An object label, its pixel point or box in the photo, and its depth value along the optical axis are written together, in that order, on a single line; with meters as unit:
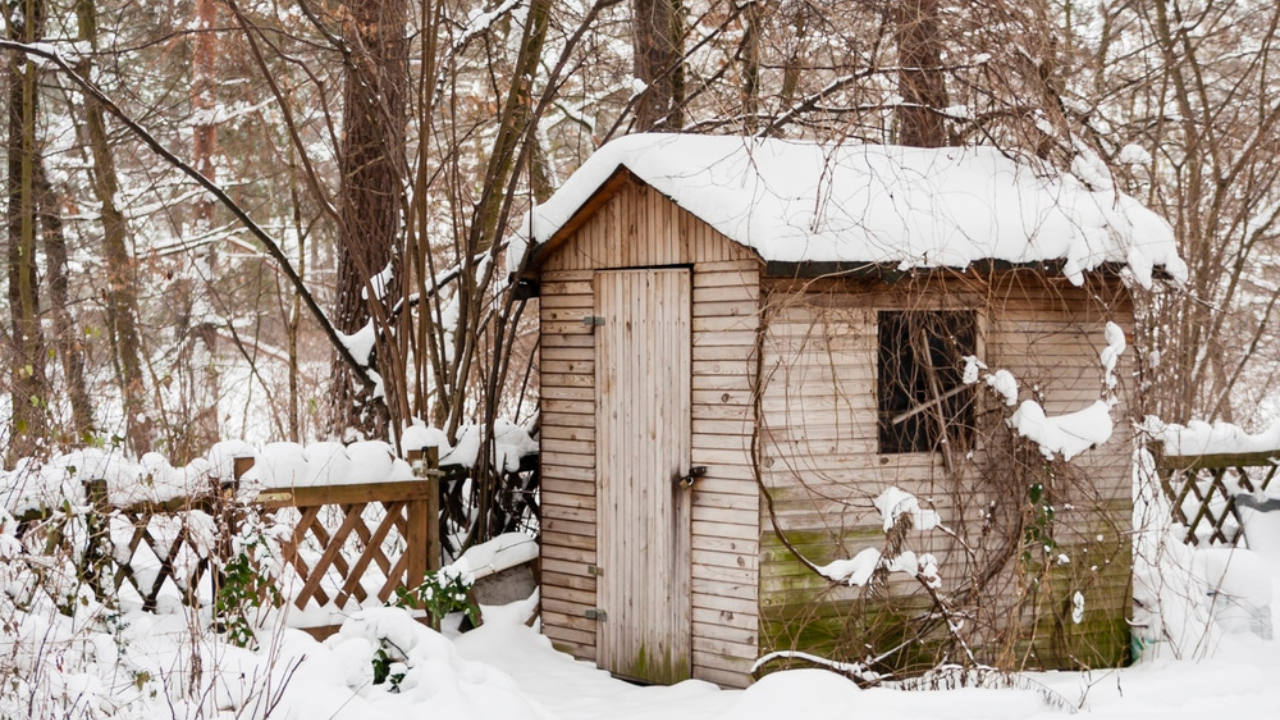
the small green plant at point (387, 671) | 5.25
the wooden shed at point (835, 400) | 6.35
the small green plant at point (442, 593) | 6.84
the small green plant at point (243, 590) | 5.93
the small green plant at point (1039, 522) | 6.52
